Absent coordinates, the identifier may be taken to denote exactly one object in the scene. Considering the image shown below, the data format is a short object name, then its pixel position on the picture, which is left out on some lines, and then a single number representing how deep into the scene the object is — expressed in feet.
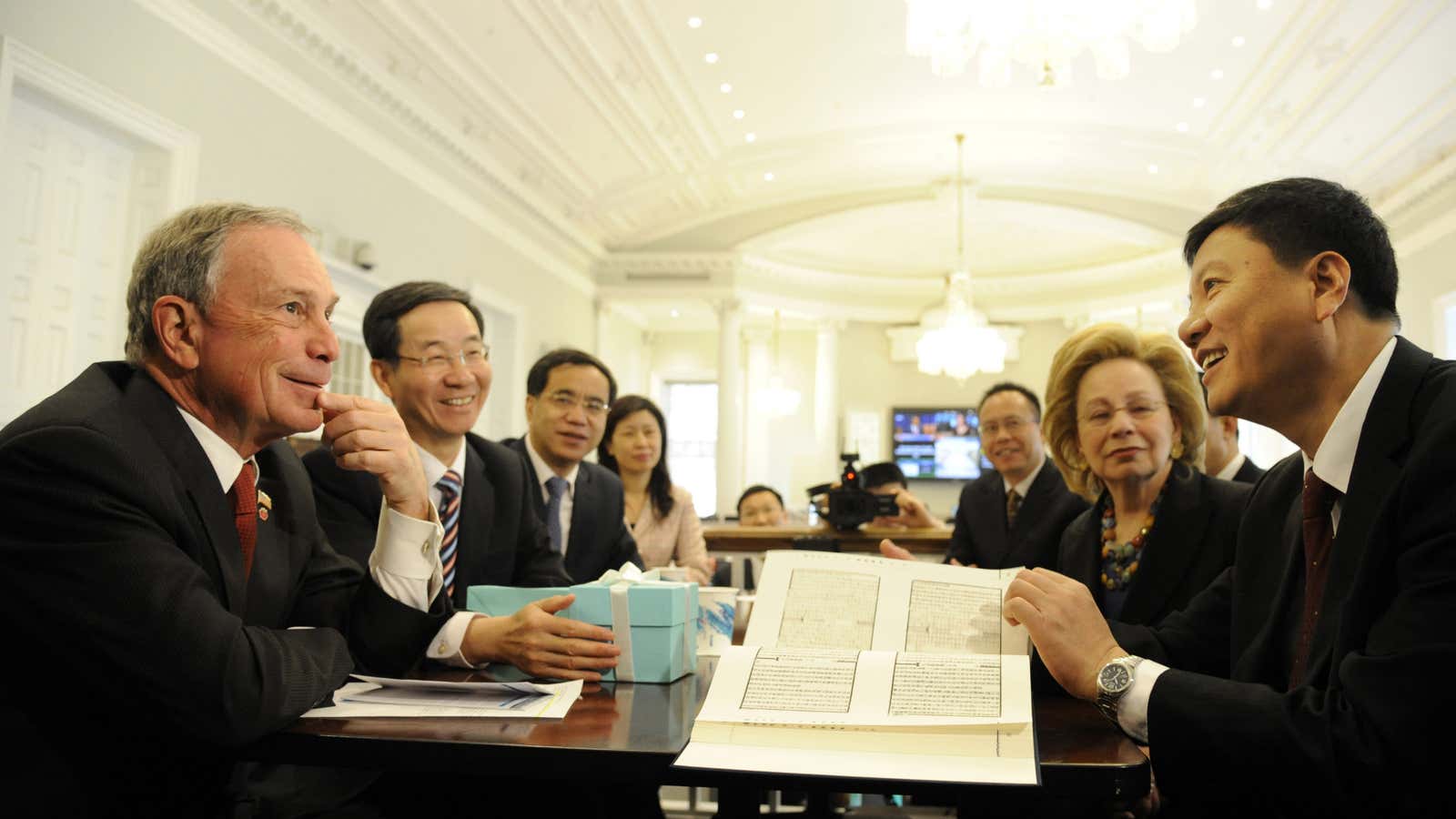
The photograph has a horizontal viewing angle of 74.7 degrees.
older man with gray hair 3.26
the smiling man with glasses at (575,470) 9.39
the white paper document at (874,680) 3.12
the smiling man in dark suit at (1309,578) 2.99
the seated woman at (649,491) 11.71
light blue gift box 4.32
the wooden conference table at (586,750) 2.99
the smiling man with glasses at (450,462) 6.05
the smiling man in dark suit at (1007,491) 10.41
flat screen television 38.65
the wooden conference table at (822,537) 11.37
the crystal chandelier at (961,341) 27.63
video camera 11.51
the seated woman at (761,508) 17.61
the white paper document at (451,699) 3.63
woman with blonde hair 5.59
